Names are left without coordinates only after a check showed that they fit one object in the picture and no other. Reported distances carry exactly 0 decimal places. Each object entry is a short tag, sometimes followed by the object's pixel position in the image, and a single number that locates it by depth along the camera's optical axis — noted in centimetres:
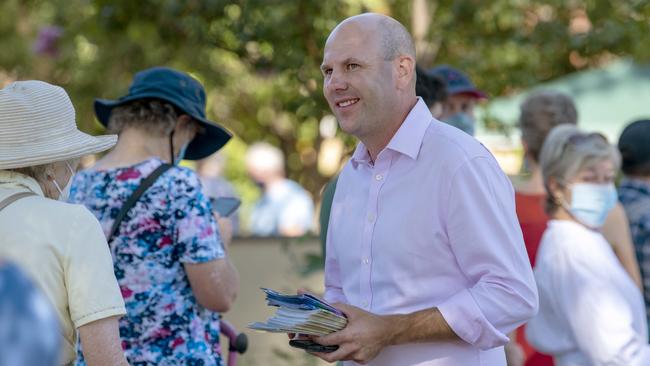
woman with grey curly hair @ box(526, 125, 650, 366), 820
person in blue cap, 1075
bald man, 584
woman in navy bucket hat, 745
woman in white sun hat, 558
